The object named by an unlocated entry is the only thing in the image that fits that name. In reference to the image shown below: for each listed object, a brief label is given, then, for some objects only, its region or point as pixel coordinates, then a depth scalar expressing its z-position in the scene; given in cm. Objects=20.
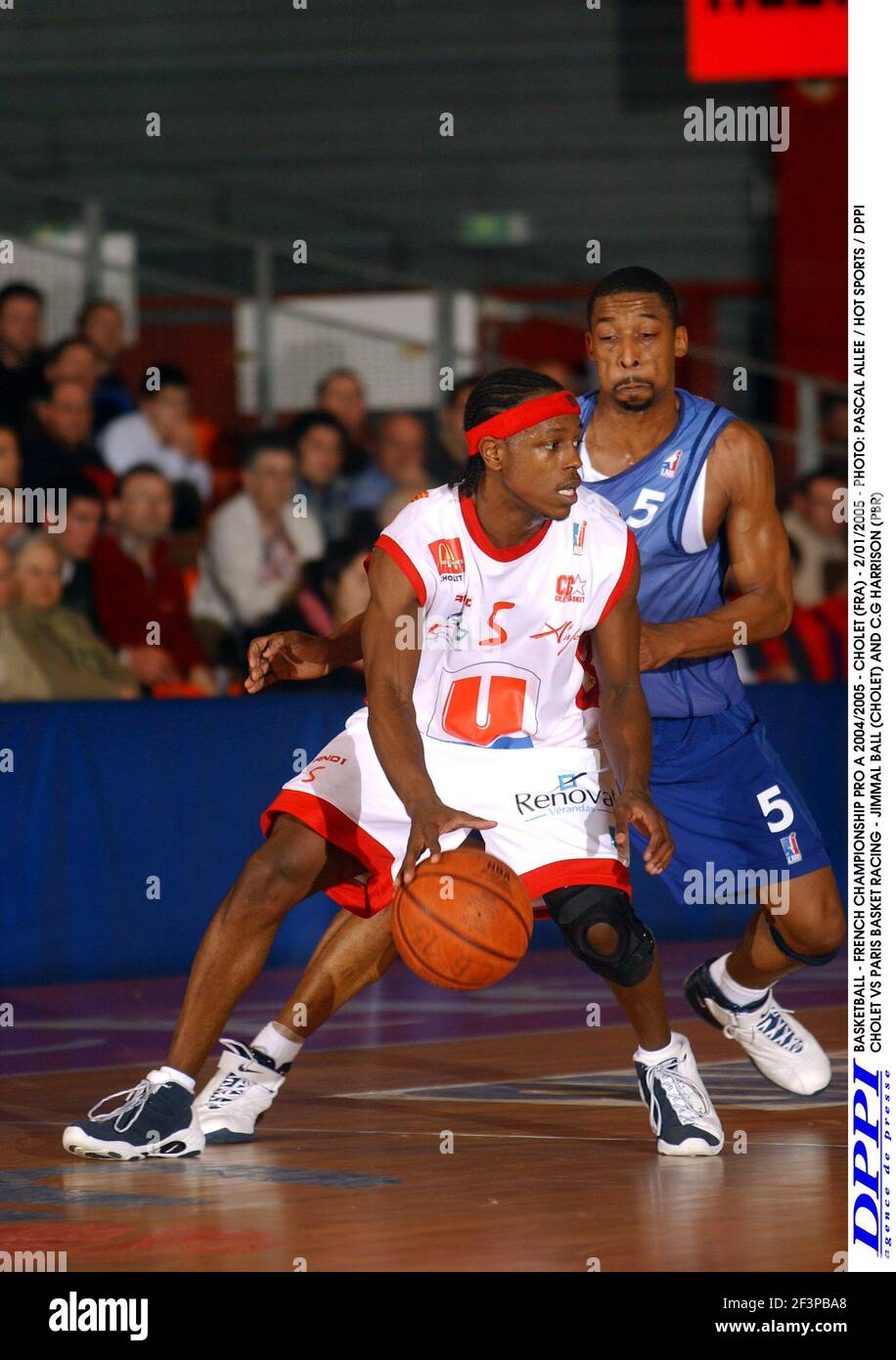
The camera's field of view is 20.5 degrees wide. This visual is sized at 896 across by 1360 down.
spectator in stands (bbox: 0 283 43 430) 1280
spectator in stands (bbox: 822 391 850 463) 1719
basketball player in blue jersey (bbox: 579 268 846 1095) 711
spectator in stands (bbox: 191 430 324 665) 1218
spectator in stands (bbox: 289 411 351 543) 1306
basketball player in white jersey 623
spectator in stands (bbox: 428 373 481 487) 1335
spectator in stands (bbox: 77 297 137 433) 1341
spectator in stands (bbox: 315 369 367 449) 1432
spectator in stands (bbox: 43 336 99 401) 1266
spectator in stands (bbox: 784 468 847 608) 1404
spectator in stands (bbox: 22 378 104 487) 1230
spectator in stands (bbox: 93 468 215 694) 1163
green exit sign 1981
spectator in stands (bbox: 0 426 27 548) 1124
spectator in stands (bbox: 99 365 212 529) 1319
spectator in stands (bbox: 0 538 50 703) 1098
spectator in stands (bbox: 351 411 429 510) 1362
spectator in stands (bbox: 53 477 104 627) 1158
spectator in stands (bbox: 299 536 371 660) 1160
